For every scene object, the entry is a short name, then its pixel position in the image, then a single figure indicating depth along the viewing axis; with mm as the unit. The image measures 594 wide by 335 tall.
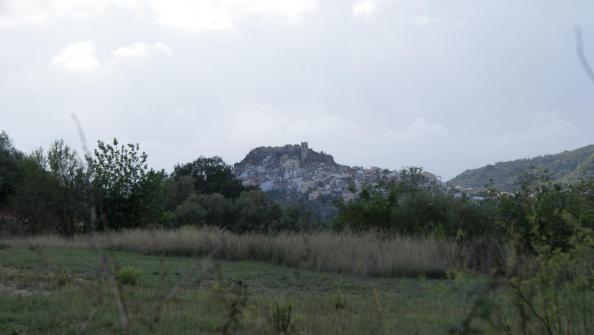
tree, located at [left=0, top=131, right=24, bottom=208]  44250
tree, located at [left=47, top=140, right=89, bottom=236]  30234
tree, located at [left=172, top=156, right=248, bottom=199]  57469
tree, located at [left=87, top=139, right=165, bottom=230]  29453
